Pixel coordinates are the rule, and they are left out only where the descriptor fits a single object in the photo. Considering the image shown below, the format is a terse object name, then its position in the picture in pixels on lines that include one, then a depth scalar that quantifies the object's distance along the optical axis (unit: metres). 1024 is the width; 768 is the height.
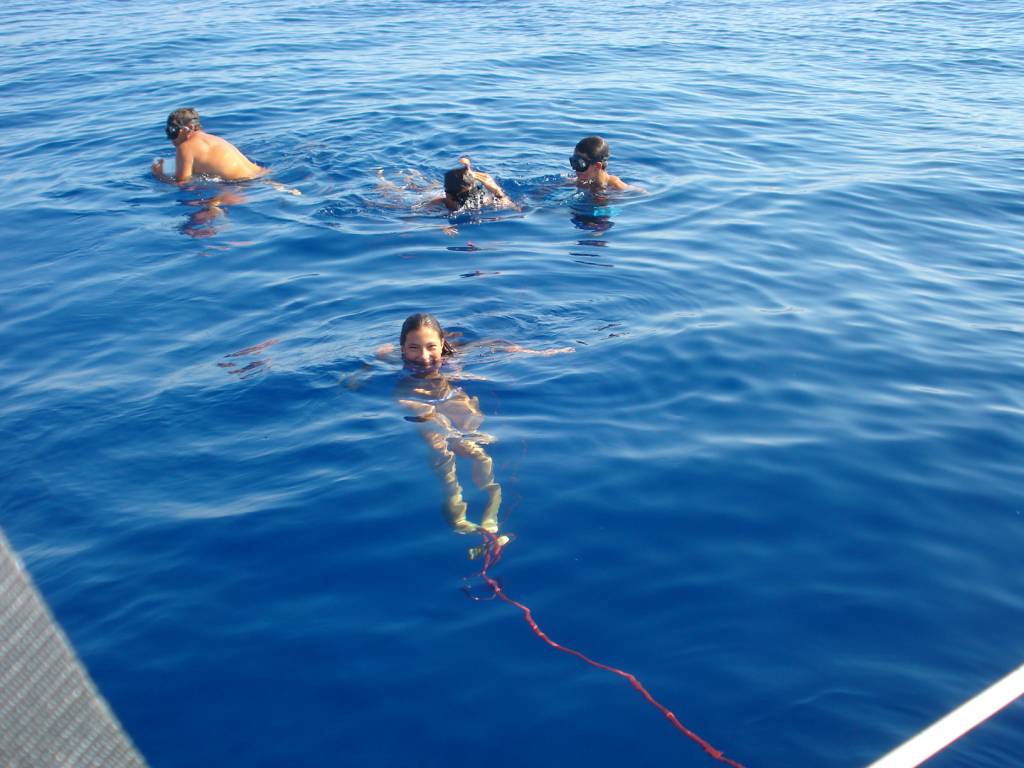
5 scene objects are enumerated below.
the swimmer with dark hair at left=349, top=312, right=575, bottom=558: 5.83
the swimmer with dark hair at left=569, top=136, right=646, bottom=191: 10.69
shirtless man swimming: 10.75
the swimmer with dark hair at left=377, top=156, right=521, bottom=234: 10.07
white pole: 2.24
